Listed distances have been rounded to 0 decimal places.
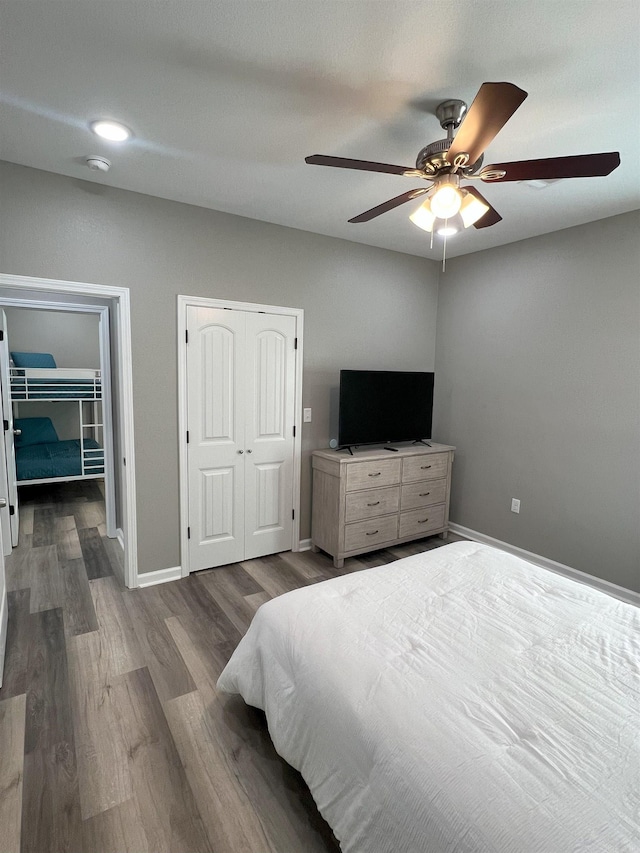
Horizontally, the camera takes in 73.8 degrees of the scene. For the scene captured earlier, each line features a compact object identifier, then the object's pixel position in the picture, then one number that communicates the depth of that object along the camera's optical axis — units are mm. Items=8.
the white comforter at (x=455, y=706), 925
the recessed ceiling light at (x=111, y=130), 1956
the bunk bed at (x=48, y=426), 4984
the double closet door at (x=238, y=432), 3100
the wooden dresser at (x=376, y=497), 3350
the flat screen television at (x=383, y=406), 3492
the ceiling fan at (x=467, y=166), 1311
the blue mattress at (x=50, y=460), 4848
